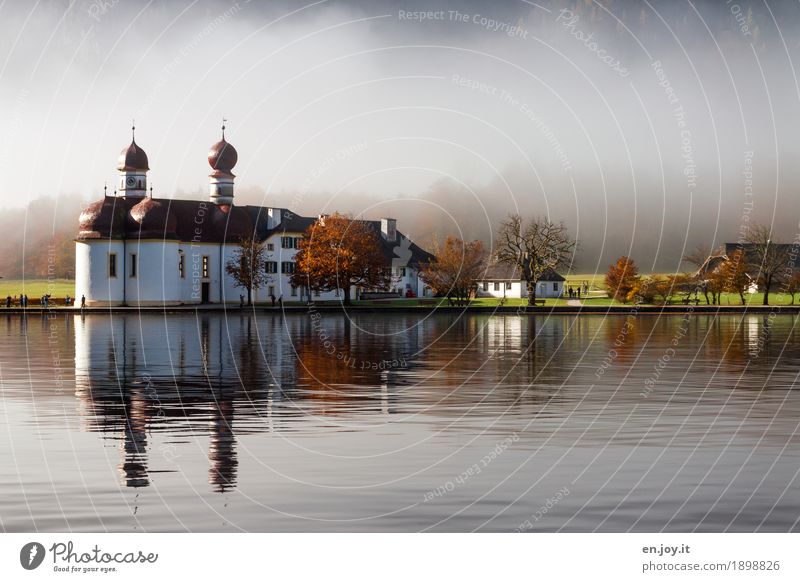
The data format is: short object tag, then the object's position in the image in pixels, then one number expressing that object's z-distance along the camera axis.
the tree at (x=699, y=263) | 163.40
